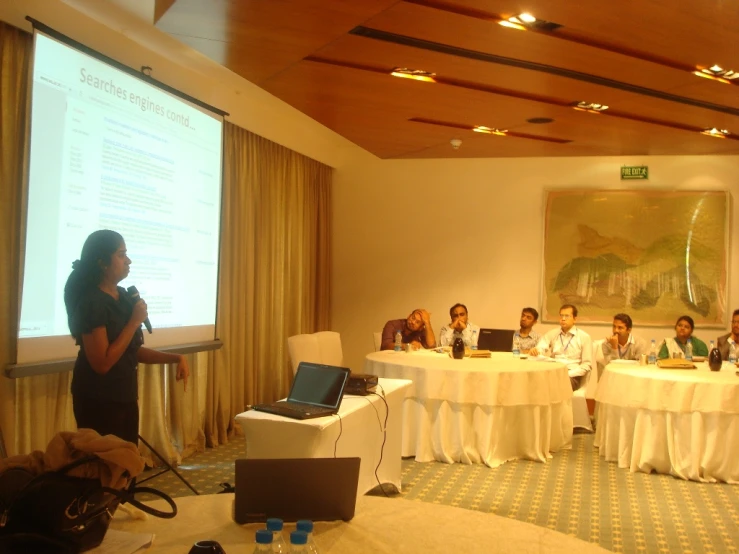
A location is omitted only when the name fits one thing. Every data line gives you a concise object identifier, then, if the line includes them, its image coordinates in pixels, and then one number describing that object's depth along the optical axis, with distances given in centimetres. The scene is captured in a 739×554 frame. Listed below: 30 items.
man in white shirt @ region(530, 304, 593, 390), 714
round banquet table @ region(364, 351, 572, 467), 558
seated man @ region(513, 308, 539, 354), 766
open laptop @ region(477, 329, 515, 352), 716
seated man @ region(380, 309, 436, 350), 724
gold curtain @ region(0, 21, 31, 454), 414
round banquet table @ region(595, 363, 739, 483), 520
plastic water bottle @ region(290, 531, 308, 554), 132
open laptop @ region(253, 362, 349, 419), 345
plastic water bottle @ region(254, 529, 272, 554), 131
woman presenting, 300
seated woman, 726
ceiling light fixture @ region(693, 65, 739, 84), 472
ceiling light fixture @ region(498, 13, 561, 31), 385
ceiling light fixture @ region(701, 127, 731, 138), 663
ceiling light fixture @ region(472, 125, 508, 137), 675
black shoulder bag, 136
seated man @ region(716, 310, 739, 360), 727
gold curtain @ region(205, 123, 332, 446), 667
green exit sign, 826
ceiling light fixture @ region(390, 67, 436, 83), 490
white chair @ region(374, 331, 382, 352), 756
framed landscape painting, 806
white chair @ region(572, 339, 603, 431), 705
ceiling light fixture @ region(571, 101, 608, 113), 574
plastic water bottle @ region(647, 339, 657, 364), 612
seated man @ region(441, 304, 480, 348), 763
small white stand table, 335
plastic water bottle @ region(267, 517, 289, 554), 137
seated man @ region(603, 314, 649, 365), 711
